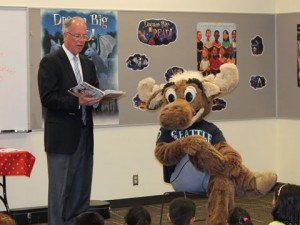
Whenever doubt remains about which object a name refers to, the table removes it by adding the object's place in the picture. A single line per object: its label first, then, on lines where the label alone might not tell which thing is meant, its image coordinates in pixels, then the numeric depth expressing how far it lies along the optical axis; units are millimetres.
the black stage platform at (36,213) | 6027
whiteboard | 6078
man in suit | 4727
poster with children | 7141
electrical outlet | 6863
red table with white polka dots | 5223
